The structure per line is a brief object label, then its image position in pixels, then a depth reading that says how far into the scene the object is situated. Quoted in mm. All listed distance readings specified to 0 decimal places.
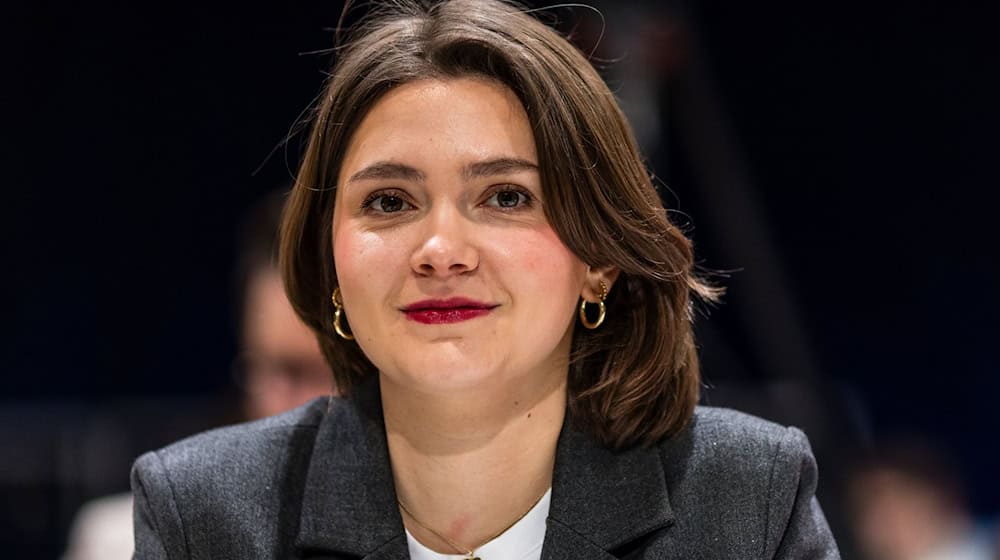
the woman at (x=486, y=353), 3902
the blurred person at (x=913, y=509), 6699
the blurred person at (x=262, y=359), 6137
